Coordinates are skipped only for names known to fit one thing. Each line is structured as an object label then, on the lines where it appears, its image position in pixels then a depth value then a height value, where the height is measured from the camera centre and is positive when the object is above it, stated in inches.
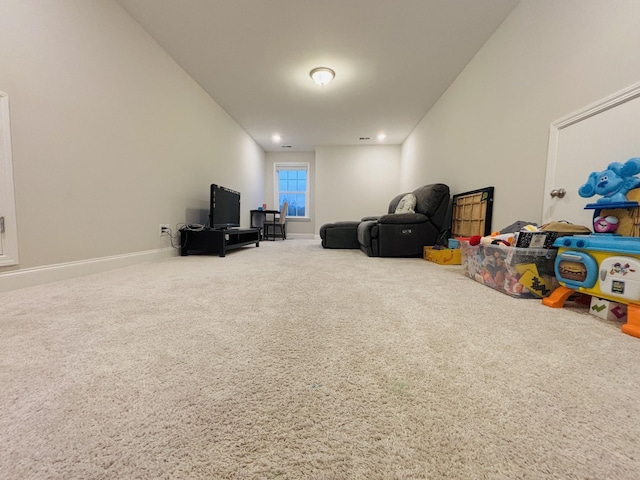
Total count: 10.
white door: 47.5 +17.7
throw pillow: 129.1 +10.6
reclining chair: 115.7 -2.4
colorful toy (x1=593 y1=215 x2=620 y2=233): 45.6 +0.8
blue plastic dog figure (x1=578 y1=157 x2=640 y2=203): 42.1 +8.3
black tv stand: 113.7 -10.2
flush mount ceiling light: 116.0 +70.3
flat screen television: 119.6 +5.9
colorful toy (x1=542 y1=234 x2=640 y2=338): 37.3 -7.2
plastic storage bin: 52.6 -10.0
